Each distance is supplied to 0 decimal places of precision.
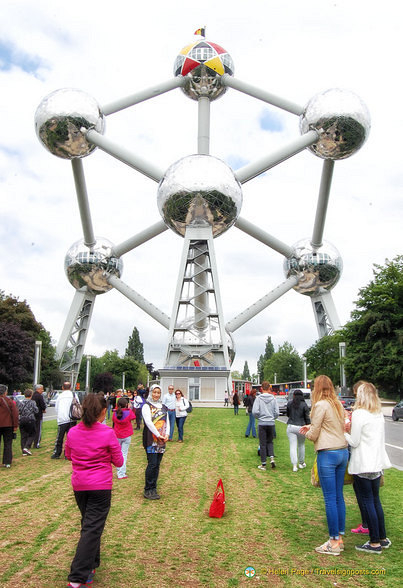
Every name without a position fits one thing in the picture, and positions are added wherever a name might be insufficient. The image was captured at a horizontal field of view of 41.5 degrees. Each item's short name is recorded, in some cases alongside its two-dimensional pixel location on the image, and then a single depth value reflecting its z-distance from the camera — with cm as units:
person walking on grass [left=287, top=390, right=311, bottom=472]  984
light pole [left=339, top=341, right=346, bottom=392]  3597
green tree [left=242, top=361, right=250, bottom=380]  16425
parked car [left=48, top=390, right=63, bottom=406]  4531
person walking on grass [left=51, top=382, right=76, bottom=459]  1088
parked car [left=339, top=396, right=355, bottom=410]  2773
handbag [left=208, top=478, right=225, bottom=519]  631
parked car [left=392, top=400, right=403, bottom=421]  2691
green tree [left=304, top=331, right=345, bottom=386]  4290
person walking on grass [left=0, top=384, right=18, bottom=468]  1010
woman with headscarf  725
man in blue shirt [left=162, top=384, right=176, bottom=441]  1390
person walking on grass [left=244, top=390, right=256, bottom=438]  1574
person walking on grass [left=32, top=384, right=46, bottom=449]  1220
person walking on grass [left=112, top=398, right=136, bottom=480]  902
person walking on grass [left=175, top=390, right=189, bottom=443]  1405
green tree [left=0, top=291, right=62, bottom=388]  4003
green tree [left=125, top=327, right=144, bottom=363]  10050
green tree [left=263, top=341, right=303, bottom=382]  8831
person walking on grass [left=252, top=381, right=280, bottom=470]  1012
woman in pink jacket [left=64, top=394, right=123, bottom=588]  427
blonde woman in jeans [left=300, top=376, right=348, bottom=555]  509
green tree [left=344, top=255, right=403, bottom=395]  3250
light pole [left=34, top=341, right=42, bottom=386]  3575
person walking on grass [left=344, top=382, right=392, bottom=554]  509
